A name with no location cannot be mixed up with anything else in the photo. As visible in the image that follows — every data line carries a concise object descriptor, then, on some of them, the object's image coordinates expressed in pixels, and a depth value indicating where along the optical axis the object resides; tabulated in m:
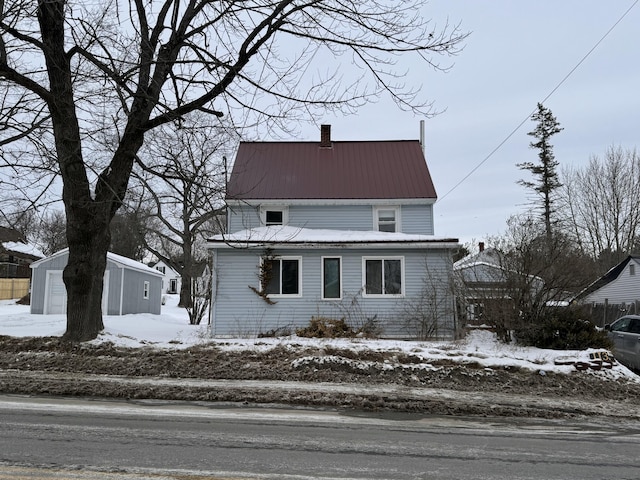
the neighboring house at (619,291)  26.35
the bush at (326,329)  16.27
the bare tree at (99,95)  10.93
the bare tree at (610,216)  38.78
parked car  12.85
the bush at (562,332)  12.30
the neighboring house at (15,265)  42.03
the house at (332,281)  17.41
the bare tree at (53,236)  60.51
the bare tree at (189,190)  12.71
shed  25.61
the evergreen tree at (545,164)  43.34
